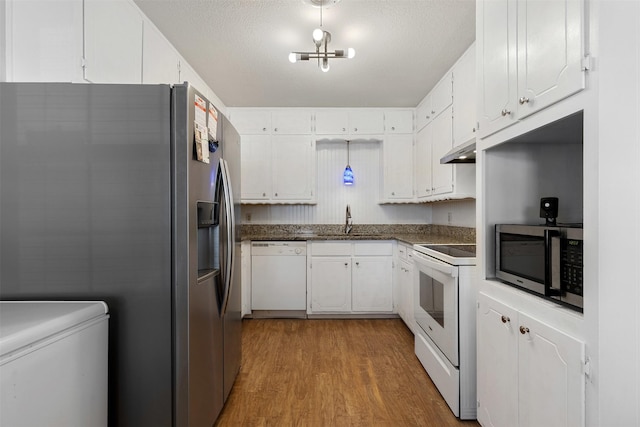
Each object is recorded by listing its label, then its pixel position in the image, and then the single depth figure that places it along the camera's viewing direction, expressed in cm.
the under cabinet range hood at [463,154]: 211
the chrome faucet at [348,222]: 444
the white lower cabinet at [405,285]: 326
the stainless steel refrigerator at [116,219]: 138
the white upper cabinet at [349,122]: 416
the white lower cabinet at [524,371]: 107
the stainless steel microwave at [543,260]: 112
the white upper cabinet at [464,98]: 255
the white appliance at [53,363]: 92
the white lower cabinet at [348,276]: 381
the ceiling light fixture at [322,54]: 221
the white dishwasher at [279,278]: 383
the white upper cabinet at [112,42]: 175
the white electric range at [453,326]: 195
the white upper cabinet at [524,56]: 105
